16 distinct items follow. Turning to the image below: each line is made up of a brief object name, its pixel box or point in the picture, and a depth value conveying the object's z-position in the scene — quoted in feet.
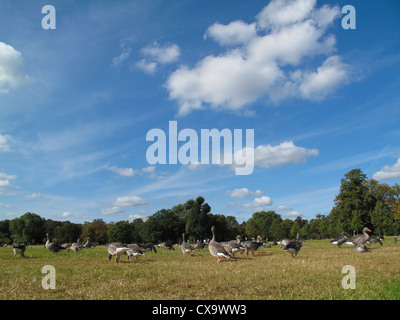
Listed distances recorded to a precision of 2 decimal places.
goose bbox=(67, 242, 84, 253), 98.53
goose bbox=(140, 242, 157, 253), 112.47
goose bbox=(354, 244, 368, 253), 76.28
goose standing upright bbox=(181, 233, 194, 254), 87.44
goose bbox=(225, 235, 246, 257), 65.67
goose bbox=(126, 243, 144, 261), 60.57
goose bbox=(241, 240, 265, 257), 73.03
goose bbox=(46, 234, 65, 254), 82.02
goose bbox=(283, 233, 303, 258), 64.31
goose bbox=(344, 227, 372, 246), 92.38
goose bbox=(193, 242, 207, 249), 115.16
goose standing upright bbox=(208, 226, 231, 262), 55.06
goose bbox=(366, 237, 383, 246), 107.39
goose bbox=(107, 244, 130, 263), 59.11
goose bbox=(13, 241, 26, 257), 73.56
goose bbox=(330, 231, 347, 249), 111.47
